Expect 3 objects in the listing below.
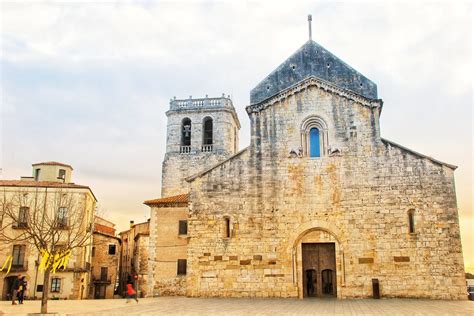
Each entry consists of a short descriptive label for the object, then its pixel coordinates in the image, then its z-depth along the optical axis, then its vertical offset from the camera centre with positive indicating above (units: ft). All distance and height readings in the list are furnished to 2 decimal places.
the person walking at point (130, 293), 72.90 -6.59
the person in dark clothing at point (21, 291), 75.40 -6.56
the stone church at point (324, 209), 68.44 +6.96
